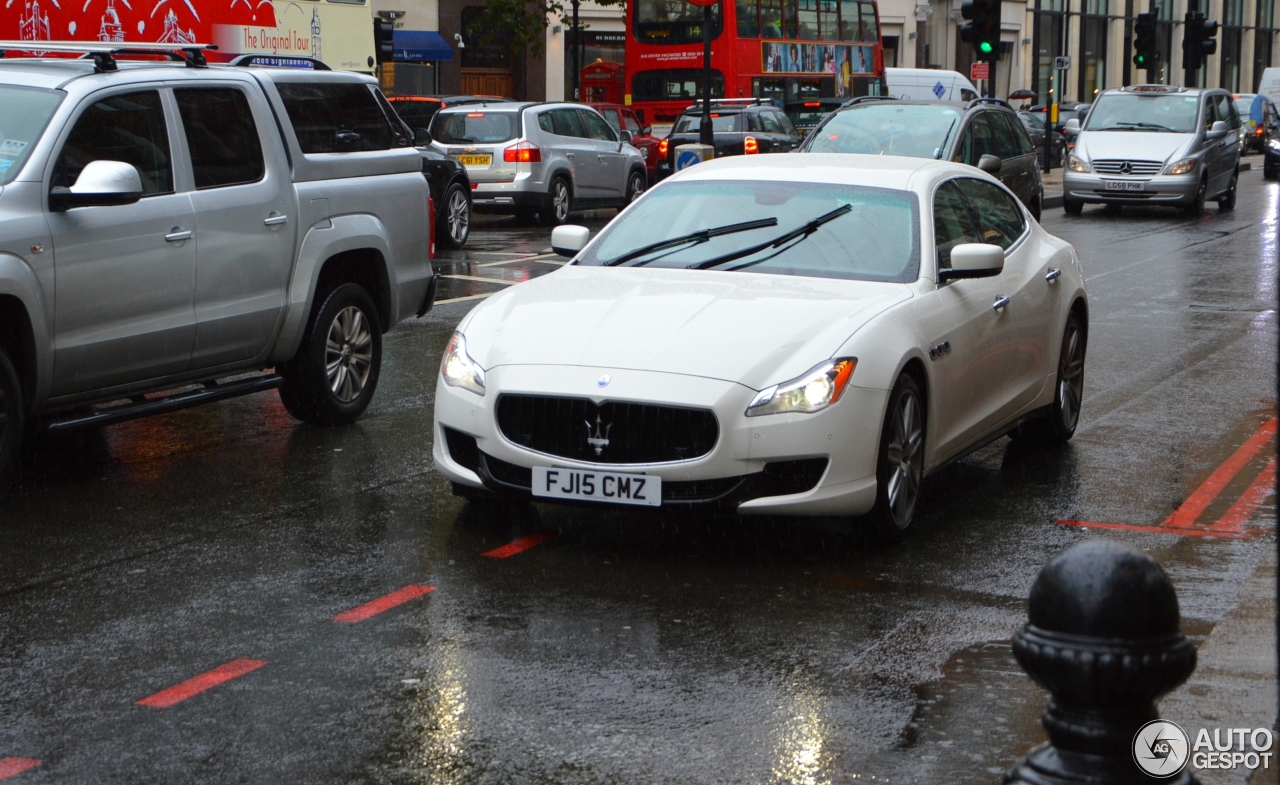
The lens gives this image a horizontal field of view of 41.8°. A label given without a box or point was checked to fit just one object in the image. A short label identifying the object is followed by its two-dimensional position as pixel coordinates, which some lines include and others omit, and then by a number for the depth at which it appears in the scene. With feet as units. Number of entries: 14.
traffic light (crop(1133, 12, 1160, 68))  116.78
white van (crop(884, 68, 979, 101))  148.25
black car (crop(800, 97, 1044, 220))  54.80
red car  98.89
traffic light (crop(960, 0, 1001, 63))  79.36
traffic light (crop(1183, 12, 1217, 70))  122.21
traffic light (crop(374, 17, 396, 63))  98.37
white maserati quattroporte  19.95
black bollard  7.70
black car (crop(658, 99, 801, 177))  89.10
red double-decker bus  111.65
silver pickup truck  23.39
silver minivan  82.33
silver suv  75.00
